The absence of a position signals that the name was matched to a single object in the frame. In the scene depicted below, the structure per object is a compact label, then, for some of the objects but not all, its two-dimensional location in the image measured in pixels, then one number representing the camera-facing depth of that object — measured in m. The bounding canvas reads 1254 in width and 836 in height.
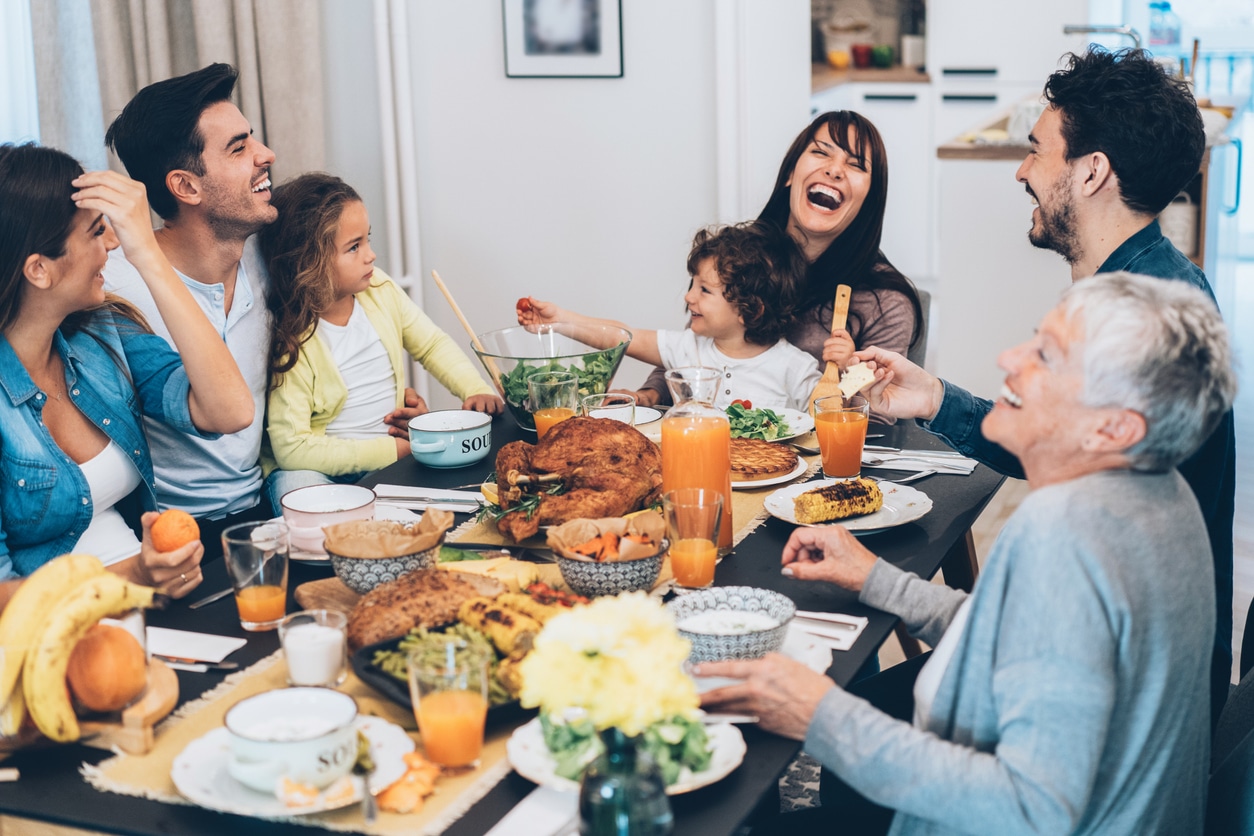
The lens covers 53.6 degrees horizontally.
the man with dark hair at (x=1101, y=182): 2.04
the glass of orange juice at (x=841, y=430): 2.04
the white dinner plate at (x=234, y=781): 1.13
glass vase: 0.97
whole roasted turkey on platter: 1.80
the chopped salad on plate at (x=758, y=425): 2.30
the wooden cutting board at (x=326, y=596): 1.58
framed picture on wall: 3.92
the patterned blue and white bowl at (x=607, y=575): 1.53
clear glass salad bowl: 2.30
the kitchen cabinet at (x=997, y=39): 6.60
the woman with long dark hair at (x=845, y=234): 2.84
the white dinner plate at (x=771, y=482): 2.06
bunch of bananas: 1.23
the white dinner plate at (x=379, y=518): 1.75
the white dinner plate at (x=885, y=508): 1.85
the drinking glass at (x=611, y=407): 2.13
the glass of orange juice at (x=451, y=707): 1.18
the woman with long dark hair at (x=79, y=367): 1.88
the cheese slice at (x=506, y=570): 1.60
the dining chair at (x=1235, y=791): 1.37
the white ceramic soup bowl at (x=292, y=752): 1.13
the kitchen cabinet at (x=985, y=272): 4.84
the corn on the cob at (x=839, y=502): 1.86
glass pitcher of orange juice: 1.80
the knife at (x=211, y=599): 1.62
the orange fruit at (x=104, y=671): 1.28
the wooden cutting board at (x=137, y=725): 1.25
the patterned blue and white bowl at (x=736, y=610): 1.37
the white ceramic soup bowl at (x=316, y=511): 1.76
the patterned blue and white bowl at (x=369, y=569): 1.54
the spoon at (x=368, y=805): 1.12
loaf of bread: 1.40
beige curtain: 3.13
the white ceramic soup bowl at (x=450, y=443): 2.18
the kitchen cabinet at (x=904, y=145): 6.90
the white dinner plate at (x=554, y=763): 1.16
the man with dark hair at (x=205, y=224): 2.47
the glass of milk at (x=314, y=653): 1.35
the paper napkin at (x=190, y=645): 1.46
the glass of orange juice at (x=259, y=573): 1.53
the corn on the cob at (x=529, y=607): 1.39
